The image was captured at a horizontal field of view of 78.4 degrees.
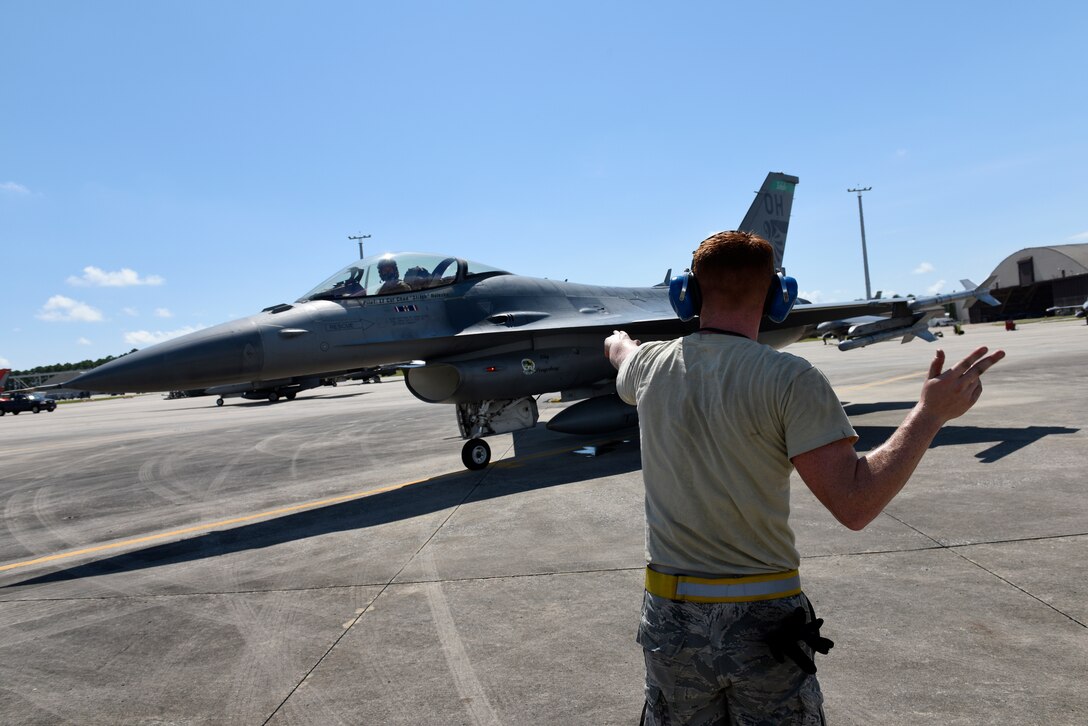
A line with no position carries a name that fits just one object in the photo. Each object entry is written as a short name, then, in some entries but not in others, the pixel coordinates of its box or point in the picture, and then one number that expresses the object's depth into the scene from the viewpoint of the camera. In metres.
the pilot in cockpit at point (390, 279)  9.84
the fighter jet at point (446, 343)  7.94
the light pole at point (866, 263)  70.00
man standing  1.65
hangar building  82.81
